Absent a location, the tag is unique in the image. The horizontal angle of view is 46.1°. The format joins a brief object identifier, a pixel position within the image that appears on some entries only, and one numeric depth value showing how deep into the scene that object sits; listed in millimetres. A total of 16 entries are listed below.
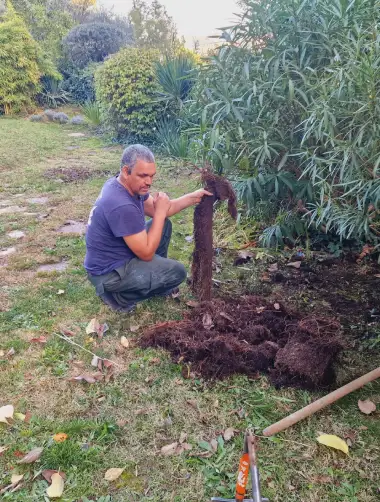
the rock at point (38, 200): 5797
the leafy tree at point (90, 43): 13617
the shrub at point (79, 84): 12812
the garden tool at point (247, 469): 1503
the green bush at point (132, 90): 8398
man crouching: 2975
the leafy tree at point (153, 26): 12180
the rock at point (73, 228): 4805
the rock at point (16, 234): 4680
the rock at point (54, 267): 3978
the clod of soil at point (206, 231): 2947
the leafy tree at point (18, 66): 11820
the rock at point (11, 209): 5412
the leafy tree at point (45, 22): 14400
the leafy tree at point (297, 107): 2939
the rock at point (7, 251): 4273
